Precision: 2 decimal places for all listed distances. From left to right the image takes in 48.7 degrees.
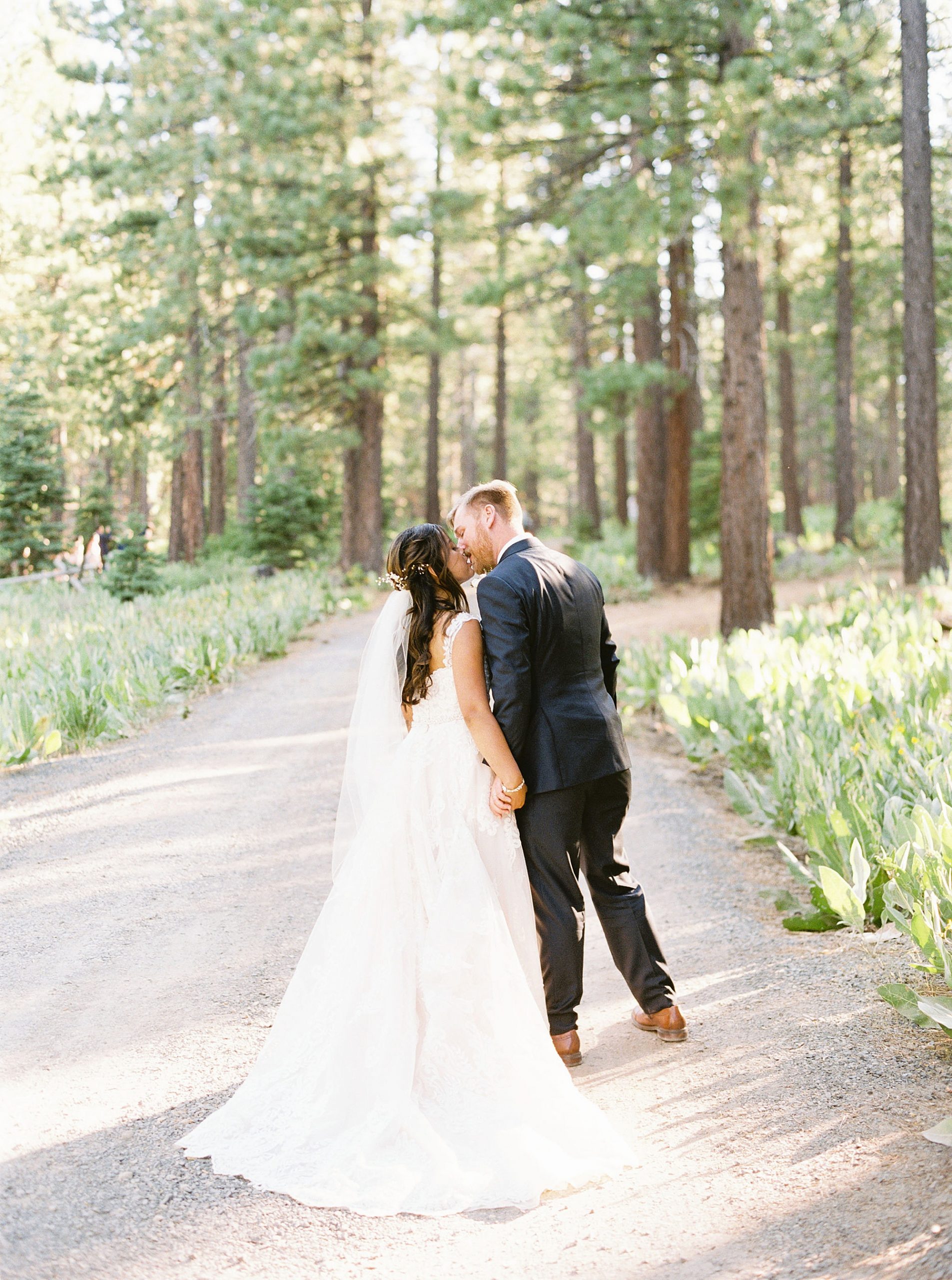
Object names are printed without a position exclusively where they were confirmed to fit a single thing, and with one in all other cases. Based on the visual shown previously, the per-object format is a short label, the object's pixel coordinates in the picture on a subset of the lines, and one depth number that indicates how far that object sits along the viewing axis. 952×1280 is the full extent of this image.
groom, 3.54
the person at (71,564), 18.11
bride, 2.96
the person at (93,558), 17.98
